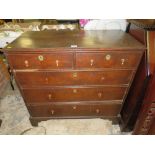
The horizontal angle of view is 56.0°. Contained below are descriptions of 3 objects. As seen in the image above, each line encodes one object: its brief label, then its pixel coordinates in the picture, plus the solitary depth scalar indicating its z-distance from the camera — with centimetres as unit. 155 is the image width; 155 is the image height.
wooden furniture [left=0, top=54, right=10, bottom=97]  227
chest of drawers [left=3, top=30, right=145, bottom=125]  123
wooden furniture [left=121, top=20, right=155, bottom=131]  125
